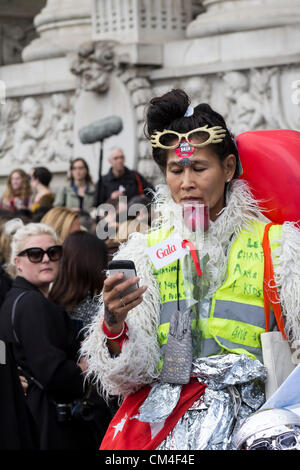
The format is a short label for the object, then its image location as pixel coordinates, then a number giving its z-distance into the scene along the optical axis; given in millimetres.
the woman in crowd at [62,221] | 6597
